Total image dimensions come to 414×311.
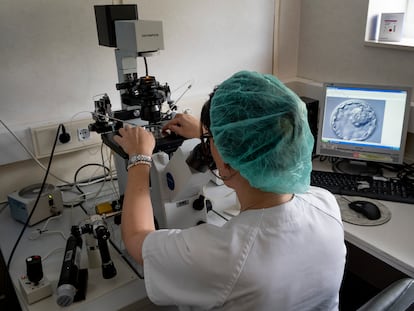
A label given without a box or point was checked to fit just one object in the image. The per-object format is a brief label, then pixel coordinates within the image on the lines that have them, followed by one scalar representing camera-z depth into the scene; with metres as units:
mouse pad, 1.42
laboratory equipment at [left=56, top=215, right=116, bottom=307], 1.06
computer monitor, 1.68
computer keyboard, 1.57
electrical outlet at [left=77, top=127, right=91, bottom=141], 1.75
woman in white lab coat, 0.82
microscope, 1.17
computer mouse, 1.44
